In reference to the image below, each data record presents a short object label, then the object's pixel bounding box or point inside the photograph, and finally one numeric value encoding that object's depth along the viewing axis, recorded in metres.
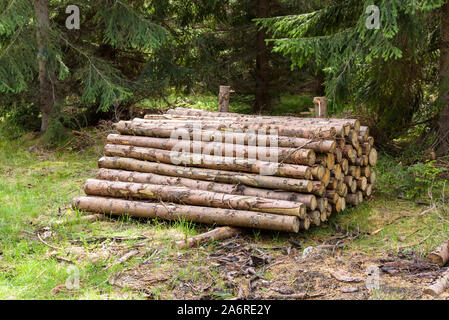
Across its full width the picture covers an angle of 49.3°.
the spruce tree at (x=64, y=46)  10.48
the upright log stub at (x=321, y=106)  8.68
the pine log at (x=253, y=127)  6.92
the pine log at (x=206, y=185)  6.57
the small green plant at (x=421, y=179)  7.83
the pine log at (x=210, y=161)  6.62
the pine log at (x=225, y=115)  7.57
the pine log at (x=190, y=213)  6.31
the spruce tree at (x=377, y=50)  7.70
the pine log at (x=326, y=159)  6.81
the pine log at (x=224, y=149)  6.70
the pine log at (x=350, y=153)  7.33
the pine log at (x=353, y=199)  7.70
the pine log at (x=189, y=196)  6.39
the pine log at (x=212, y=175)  6.57
